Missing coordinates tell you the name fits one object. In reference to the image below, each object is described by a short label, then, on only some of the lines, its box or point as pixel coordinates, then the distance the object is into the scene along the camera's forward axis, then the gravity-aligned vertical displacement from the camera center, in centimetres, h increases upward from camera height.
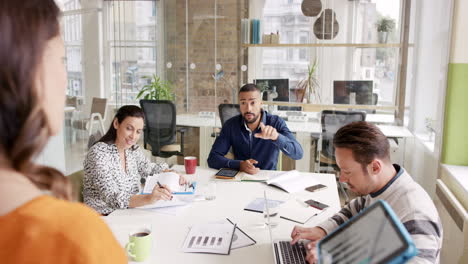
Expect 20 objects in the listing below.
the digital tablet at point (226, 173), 253 -61
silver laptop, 146 -66
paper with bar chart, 153 -65
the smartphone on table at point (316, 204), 202 -64
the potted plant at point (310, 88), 492 -8
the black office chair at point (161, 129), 480 -61
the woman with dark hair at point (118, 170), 198 -51
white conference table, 149 -65
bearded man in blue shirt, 306 -42
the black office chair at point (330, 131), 437 -57
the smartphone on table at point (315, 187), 230 -62
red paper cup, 260 -56
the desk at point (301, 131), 454 -58
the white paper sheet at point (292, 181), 232 -61
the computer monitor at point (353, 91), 473 -11
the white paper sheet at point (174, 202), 196 -63
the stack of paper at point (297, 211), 189 -65
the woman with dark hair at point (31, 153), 50 -10
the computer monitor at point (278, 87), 503 -7
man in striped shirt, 131 -40
